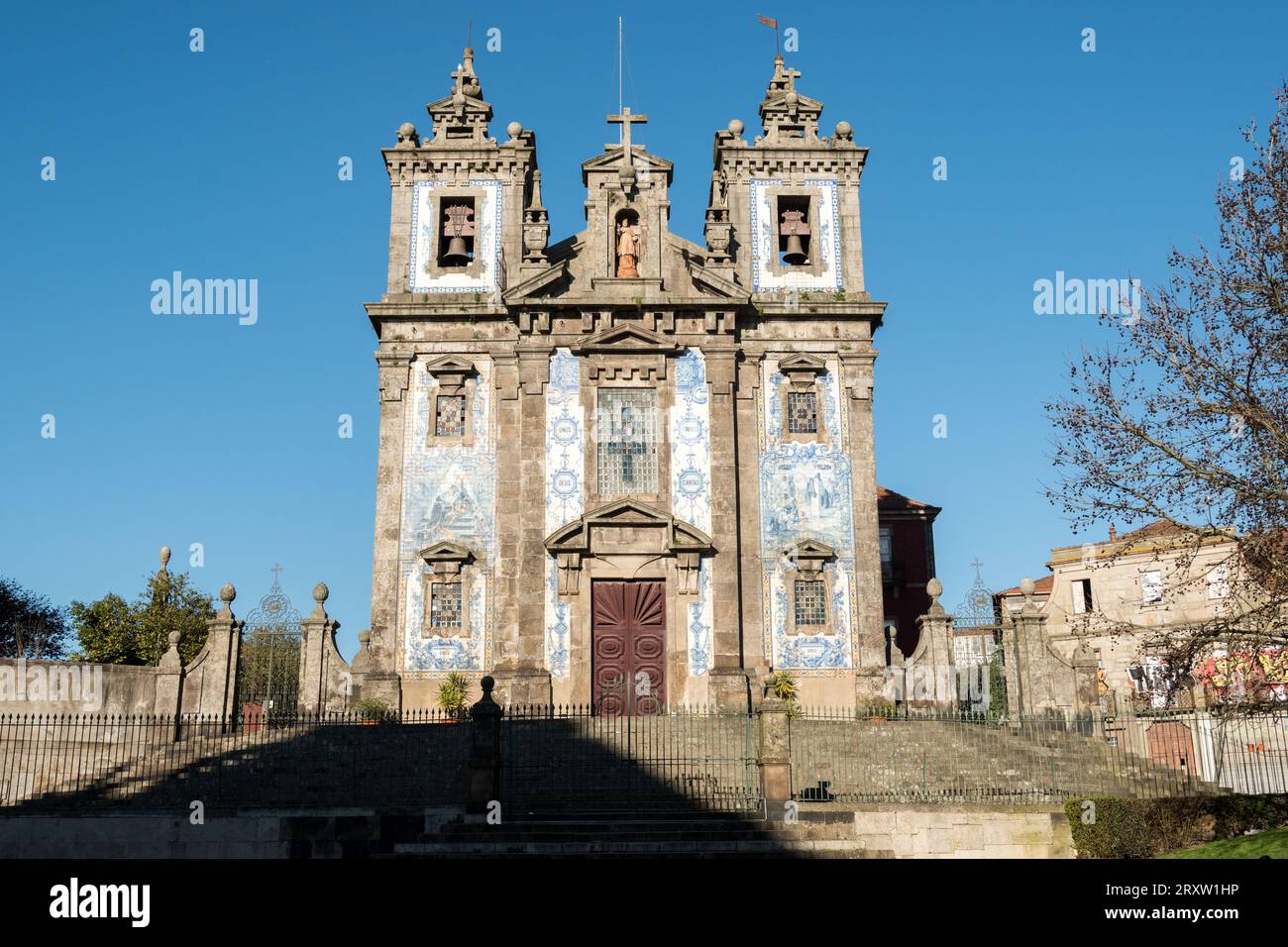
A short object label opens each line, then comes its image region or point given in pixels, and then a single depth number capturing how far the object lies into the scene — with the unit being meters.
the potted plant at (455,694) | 24.94
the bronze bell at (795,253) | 29.09
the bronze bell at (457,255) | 28.89
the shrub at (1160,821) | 15.99
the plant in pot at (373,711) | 24.75
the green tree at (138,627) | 41.28
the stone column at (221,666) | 24.09
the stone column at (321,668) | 25.69
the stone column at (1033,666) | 24.23
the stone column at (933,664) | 25.75
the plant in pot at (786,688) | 25.44
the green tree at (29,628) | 43.91
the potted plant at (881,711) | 24.58
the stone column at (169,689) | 23.66
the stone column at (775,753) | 17.11
